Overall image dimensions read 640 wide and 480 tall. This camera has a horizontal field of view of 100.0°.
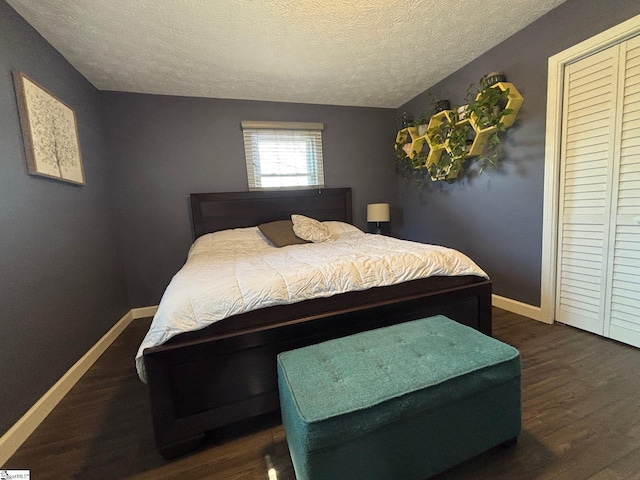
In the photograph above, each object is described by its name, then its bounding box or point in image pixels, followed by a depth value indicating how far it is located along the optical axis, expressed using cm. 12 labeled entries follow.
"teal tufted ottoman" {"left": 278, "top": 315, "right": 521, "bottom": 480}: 88
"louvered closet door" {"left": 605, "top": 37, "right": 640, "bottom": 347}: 171
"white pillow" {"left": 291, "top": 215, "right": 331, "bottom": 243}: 265
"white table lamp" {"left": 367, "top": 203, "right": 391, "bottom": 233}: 353
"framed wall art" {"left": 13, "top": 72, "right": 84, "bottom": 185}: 164
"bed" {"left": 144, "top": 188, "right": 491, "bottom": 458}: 120
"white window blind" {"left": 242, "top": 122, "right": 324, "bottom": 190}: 323
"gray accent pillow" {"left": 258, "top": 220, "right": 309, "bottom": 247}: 257
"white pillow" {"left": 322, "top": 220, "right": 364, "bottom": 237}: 308
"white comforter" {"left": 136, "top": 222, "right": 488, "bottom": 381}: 123
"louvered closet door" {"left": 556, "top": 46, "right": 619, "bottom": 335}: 185
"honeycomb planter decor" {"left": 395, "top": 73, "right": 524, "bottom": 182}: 232
